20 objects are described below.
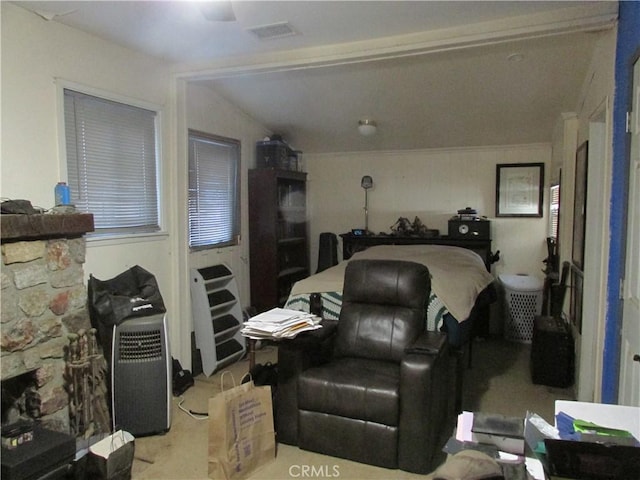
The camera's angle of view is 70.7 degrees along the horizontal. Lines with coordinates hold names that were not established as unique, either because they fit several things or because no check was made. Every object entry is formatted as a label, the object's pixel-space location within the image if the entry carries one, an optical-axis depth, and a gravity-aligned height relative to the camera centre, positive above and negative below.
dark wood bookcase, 4.59 -0.30
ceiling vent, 2.66 +1.07
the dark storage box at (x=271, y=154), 4.70 +0.57
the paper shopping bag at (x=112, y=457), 2.20 -1.23
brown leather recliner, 2.35 -0.95
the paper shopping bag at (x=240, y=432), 2.26 -1.16
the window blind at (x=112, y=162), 2.81 +0.31
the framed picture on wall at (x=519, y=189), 4.86 +0.20
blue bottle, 2.61 +0.09
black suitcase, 3.44 -1.14
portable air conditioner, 2.73 -1.03
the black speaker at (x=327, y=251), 5.52 -0.53
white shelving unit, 3.74 -0.94
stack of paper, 2.30 -0.61
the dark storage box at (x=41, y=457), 1.88 -1.08
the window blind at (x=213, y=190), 3.95 +0.17
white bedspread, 2.95 -0.50
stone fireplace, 2.25 -0.51
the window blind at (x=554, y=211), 4.32 -0.04
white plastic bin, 4.48 -0.98
